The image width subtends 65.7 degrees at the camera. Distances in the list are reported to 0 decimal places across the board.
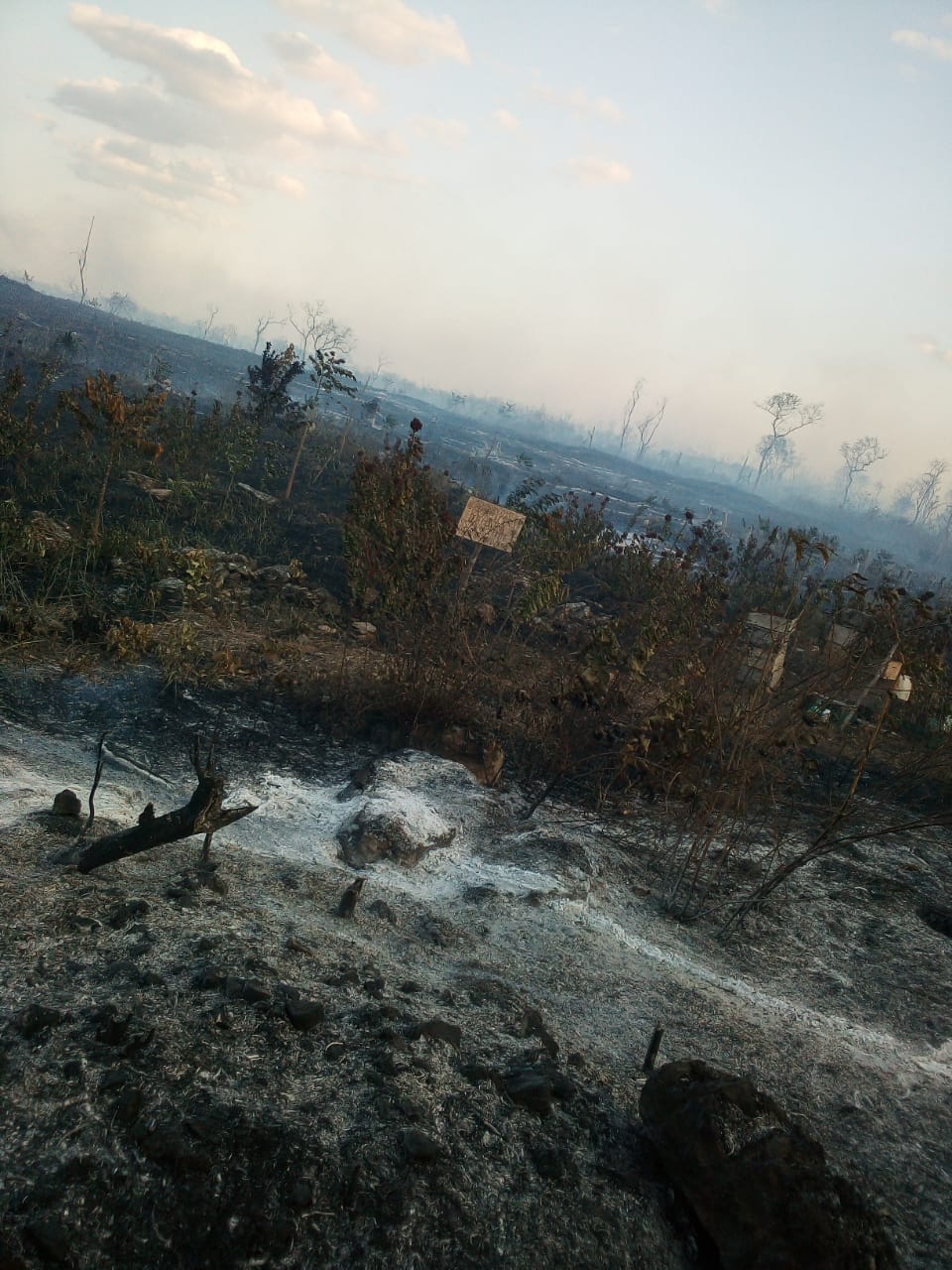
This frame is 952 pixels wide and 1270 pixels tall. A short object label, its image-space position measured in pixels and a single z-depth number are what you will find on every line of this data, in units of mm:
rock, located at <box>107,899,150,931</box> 2129
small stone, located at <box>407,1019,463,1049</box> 1963
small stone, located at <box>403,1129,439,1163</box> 1573
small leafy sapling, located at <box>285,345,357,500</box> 14047
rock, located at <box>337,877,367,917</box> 2754
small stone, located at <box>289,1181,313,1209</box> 1417
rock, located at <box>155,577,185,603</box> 6273
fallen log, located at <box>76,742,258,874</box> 2473
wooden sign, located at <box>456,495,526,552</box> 5734
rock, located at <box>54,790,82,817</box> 2900
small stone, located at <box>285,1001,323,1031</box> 1874
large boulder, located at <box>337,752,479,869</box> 3389
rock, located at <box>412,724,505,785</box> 4512
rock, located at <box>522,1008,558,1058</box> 2105
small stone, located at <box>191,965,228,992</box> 1923
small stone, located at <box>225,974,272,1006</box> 1913
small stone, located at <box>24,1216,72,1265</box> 1210
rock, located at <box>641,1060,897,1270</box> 1425
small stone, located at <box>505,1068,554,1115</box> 1819
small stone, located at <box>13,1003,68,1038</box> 1628
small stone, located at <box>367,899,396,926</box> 2829
